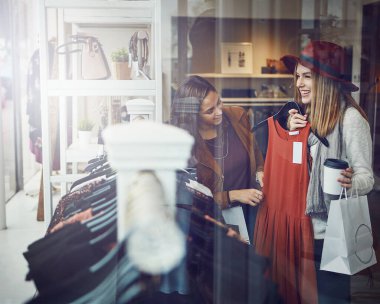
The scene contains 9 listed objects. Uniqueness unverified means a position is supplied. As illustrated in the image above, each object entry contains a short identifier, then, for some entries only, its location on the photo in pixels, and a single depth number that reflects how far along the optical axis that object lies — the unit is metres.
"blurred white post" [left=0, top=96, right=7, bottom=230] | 1.99
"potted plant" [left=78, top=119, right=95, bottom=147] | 1.98
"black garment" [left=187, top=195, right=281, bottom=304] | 1.99
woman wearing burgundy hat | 2.16
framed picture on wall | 2.13
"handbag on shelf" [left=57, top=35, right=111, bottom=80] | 1.97
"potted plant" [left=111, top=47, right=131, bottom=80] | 2.00
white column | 1.85
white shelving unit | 1.97
